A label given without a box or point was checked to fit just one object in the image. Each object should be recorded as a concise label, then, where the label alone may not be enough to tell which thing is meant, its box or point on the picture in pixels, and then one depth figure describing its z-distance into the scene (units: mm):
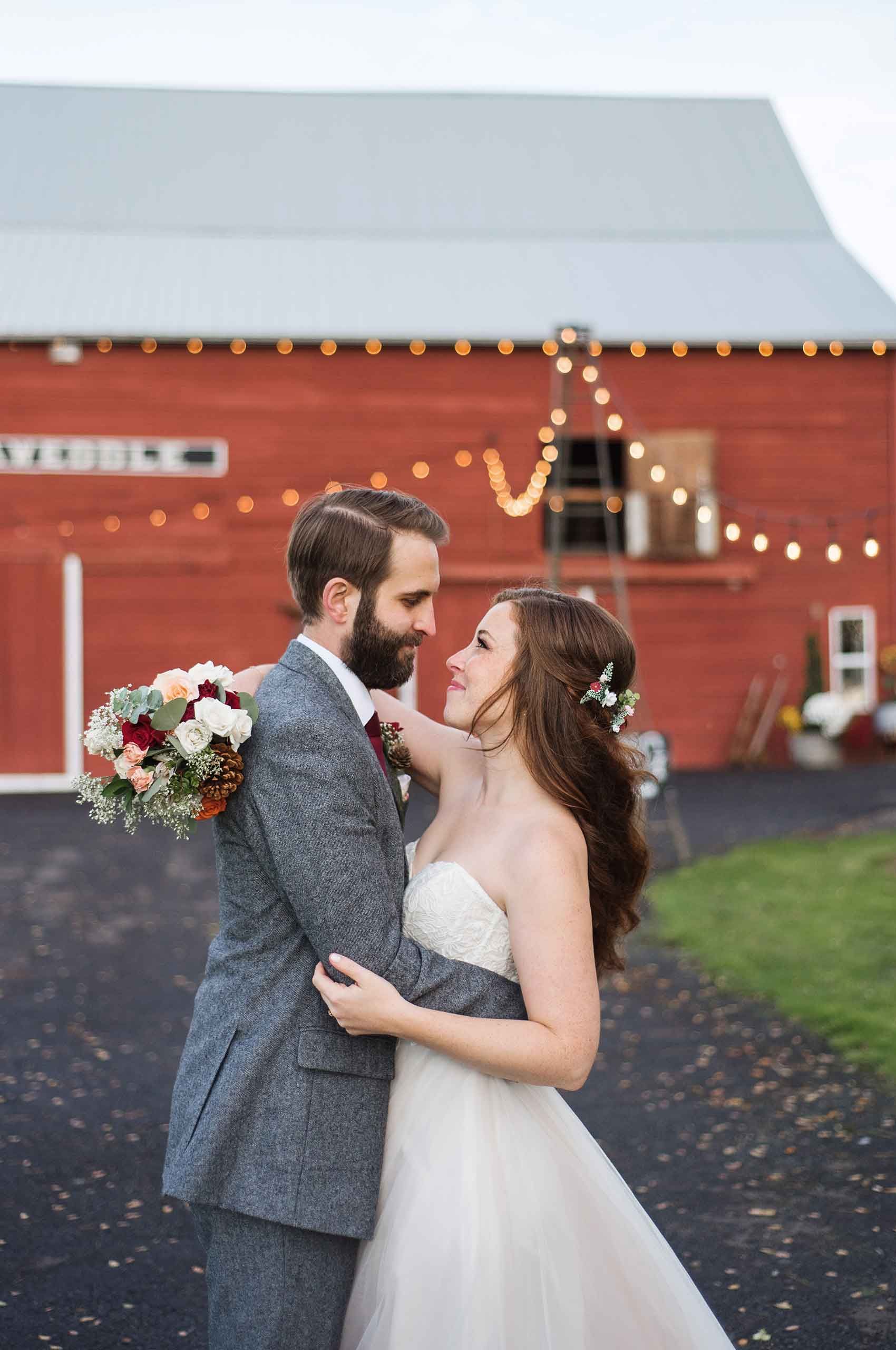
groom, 2236
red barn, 16328
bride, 2352
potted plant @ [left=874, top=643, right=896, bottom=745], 16797
